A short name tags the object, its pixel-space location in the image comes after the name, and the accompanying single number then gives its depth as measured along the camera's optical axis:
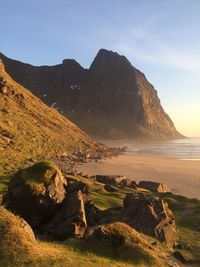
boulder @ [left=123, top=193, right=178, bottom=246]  14.32
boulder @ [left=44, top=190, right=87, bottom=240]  12.09
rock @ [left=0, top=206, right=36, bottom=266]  8.86
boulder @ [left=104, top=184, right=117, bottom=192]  23.74
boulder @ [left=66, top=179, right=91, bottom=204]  14.57
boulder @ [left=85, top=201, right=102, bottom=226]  14.45
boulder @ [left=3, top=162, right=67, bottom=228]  13.06
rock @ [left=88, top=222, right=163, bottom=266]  10.43
